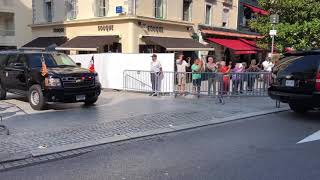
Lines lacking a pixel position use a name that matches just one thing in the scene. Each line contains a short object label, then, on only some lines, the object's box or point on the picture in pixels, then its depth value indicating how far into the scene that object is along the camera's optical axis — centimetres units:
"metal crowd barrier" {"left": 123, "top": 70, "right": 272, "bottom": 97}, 1403
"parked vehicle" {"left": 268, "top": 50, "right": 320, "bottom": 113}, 1046
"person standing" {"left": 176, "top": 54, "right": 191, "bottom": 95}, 1466
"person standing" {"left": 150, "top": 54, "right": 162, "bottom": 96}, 1518
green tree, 2258
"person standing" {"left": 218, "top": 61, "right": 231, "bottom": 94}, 1392
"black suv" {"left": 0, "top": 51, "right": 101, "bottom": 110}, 1155
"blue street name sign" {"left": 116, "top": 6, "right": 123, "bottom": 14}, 2220
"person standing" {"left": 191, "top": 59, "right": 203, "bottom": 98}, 1435
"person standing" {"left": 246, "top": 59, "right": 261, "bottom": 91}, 1434
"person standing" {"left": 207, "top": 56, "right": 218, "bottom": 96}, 1401
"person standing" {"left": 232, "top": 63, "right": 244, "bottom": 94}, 1420
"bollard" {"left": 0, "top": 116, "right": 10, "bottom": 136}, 828
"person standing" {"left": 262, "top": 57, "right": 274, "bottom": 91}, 1466
